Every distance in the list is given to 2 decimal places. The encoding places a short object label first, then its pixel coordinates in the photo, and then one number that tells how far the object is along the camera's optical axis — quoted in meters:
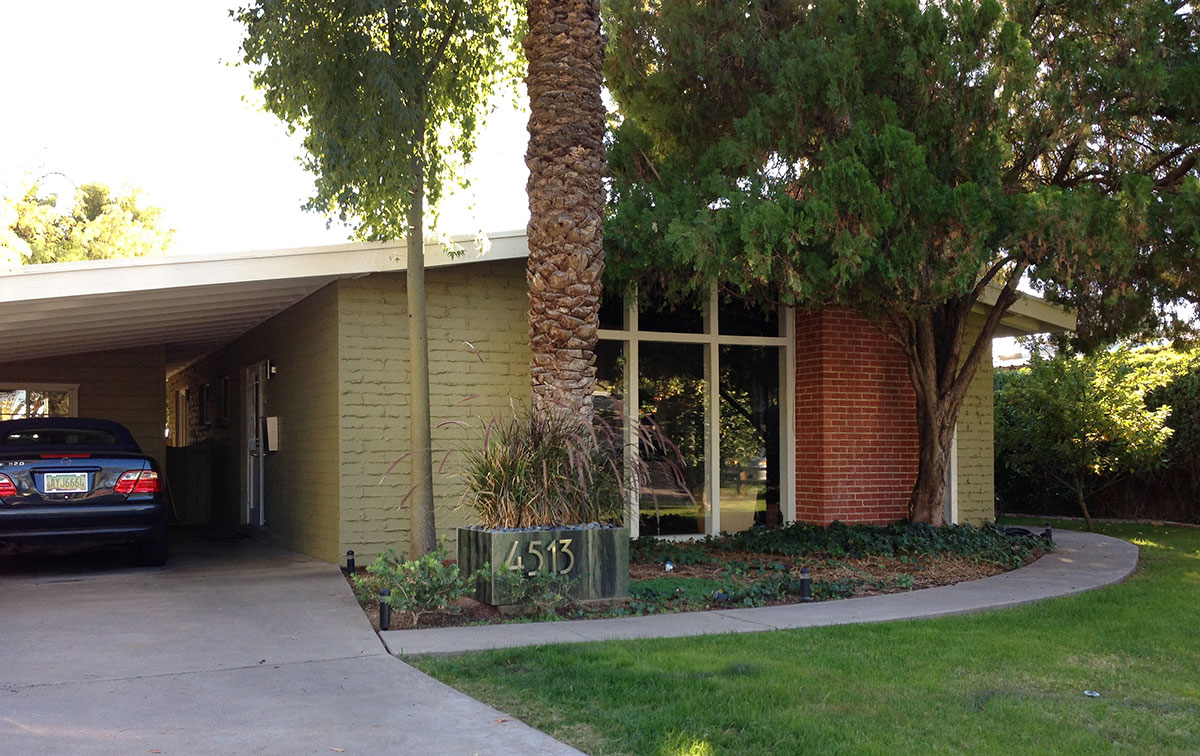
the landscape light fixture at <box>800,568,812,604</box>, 8.08
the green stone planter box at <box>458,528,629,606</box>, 7.29
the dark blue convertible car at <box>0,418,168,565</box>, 8.78
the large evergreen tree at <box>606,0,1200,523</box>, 9.12
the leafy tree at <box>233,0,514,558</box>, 9.02
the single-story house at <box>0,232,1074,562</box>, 10.13
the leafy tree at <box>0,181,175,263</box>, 31.98
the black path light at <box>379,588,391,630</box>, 6.76
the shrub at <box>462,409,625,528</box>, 7.51
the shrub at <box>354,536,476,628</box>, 7.13
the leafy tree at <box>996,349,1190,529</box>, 14.63
